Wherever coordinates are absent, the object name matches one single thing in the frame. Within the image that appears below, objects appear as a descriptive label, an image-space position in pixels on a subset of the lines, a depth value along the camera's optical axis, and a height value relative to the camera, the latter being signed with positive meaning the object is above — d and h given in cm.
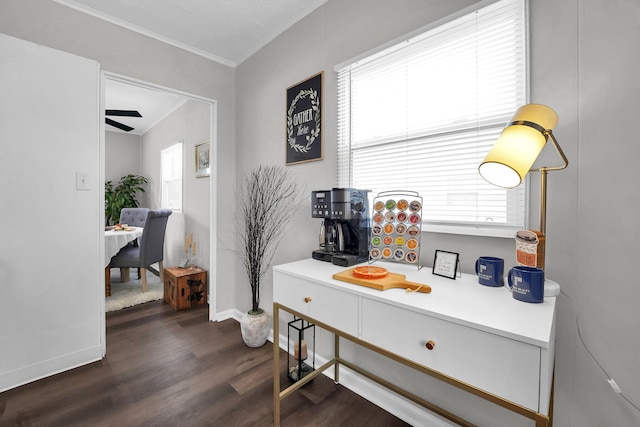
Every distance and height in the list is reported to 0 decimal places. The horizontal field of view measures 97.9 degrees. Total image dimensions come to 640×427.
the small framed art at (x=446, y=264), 124 -24
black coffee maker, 155 -8
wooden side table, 312 -91
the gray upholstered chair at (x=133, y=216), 470 -14
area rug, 324 -110
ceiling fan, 398 +138
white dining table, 324 -40
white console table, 74 -39
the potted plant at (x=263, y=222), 231 -11
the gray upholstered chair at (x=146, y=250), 354 -55
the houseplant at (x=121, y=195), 539 +26
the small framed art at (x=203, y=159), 354 +65
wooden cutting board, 108 -30
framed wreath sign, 204 +69
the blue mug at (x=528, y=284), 92 -24
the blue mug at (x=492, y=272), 109 -24
